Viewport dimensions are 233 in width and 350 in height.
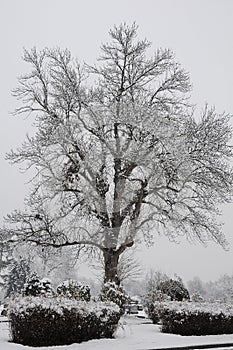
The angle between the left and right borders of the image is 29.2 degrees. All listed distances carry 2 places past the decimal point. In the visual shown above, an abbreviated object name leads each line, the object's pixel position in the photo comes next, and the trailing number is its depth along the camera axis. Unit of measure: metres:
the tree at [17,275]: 46.00
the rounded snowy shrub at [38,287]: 17.17
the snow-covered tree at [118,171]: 21.08
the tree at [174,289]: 21.16
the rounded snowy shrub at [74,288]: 16.50
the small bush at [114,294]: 15.68
